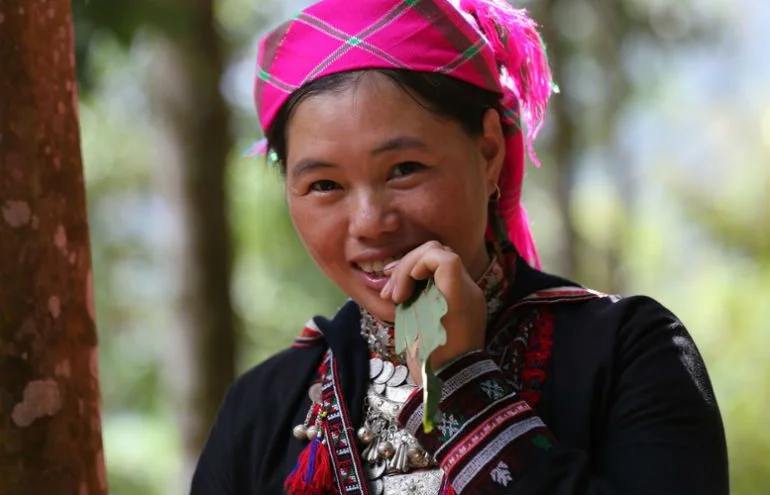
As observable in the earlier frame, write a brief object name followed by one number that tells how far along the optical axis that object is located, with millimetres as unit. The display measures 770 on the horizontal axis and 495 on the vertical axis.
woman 3740
